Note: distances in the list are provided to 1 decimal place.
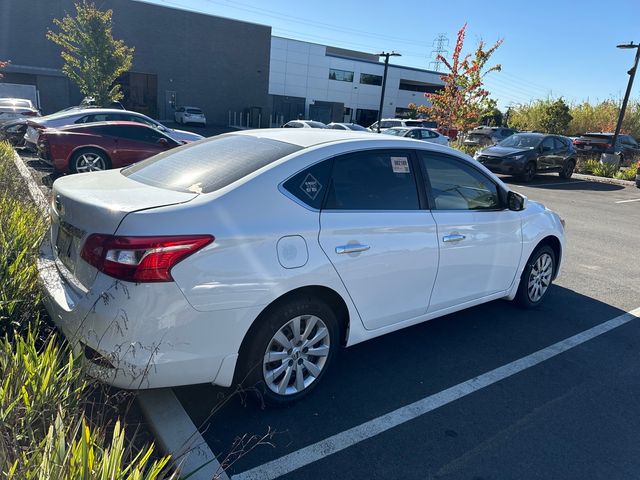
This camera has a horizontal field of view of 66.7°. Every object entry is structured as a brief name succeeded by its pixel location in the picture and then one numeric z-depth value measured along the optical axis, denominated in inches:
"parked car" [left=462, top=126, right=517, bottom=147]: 1009.4
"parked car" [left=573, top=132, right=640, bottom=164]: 865.5
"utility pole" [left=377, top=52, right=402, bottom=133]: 1251.6
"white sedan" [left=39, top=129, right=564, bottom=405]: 97.3
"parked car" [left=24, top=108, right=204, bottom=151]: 442.6
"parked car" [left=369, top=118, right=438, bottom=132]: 1226.6
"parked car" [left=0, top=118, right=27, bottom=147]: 569.0
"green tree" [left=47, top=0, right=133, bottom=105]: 755.4
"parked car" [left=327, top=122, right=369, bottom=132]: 957.1
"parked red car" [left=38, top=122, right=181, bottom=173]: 375.6
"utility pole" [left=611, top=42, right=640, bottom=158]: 740.7
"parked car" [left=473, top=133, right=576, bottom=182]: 633.0
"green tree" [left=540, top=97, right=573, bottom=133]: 1312.7
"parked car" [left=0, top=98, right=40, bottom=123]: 646.5
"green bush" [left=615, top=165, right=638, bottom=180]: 714.2
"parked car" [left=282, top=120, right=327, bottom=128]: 1028.7
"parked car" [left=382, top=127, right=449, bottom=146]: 883.4
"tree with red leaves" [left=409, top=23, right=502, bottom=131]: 792.3
